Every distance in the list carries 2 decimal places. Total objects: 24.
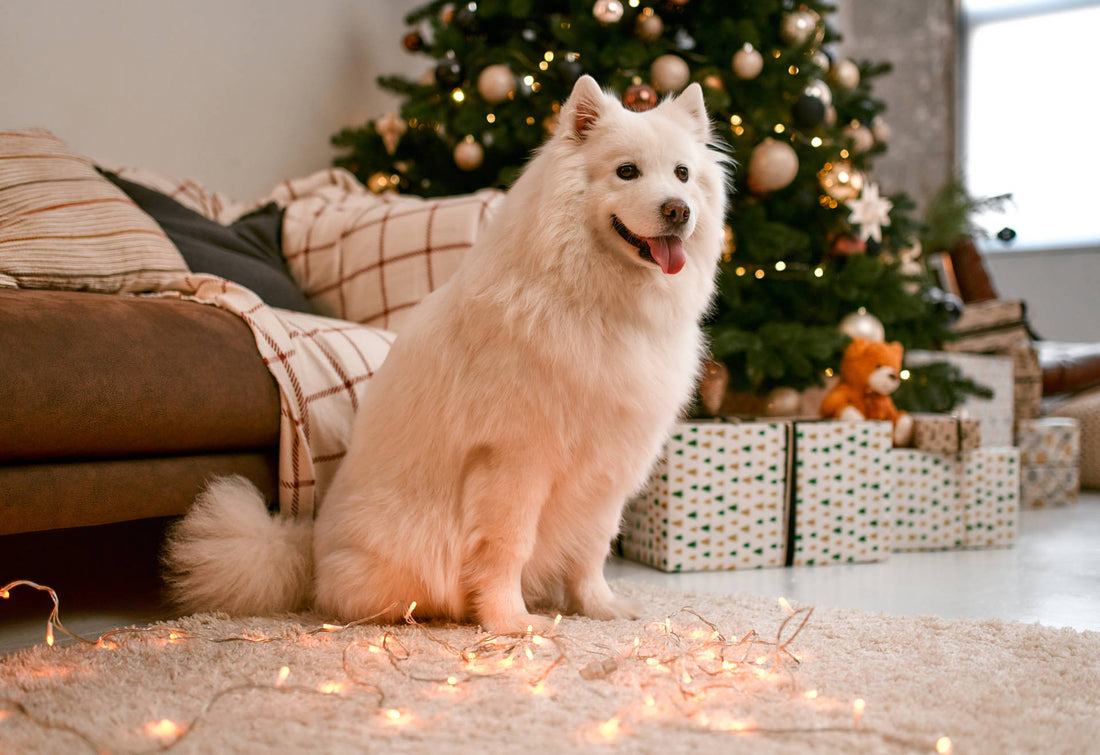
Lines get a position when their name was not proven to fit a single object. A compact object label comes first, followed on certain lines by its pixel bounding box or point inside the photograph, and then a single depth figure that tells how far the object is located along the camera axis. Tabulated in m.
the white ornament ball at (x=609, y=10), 2.56
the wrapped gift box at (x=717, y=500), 2.11
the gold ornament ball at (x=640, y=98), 2.38
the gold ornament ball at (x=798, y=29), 2.67
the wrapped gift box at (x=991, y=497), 2.48
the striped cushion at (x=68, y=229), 1.65
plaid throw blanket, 1.75
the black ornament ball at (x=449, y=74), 2.93
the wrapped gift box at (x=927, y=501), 2.41
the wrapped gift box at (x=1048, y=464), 3.34
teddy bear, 2.44
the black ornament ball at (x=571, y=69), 2.62
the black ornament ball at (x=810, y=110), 2.60
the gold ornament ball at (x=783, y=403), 2.70
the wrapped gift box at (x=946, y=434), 2.40
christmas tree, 2.57
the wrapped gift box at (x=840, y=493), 2.22
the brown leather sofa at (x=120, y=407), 1.32
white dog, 1.38
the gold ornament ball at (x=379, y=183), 3.26
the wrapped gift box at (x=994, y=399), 3.24
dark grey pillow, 2.09
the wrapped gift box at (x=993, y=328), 3.61
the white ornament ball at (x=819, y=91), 2.63
